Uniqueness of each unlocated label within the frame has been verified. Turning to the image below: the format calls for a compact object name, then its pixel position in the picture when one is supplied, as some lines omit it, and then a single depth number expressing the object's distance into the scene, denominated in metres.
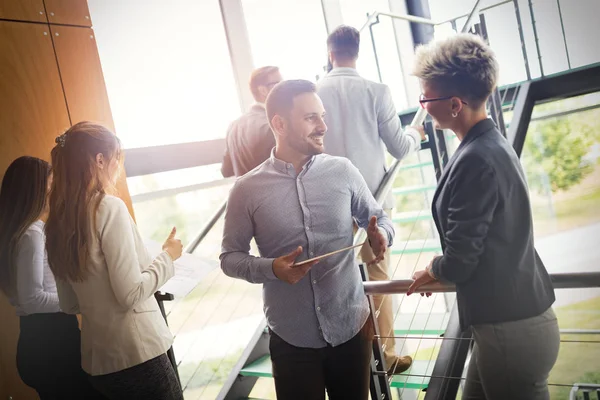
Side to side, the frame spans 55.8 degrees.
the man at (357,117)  2.51
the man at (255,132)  2.46
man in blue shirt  1.92
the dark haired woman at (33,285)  1.81
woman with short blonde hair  1.52
